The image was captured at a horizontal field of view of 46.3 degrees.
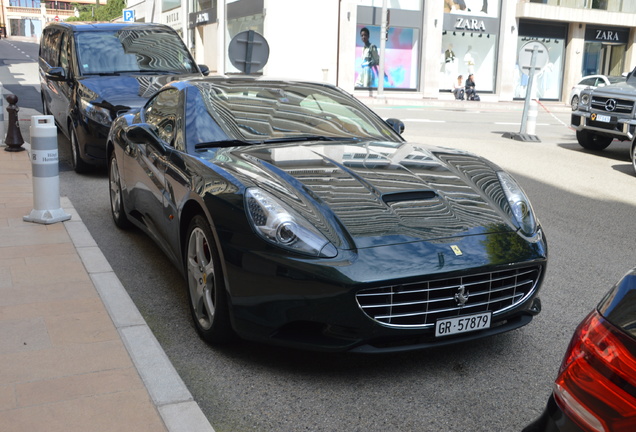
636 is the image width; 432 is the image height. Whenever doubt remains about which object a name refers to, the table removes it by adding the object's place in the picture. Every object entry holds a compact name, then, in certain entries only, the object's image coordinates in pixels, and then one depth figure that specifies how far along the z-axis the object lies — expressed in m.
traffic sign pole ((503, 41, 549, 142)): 15.05
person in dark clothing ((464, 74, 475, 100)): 34.78
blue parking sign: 31.98
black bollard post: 10.53
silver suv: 12.52
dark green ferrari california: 3.46
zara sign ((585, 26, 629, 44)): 39.41
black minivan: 9.03
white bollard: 6.34
